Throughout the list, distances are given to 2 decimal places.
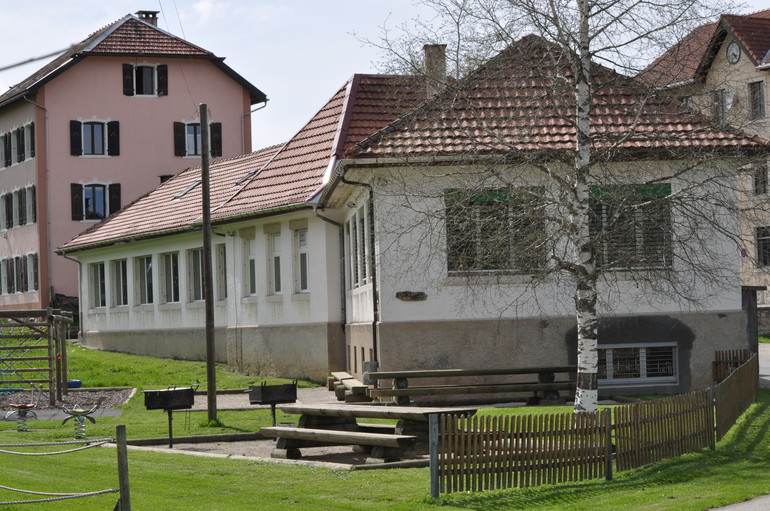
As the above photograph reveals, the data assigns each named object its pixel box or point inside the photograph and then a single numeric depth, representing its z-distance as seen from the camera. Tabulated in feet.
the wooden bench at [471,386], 76.23
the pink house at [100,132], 180.24
